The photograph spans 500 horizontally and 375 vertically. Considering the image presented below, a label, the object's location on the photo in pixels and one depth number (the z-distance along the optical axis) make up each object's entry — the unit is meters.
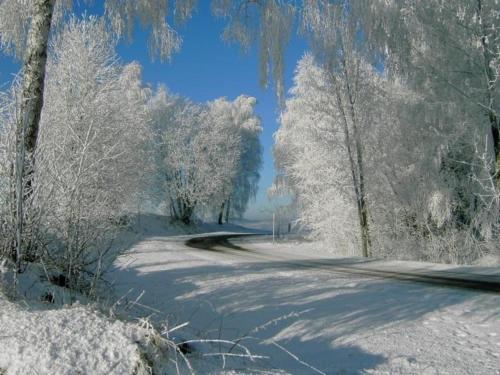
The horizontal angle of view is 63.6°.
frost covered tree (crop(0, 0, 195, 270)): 4.17
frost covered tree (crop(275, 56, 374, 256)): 14.95
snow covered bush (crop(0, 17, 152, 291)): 3.85
